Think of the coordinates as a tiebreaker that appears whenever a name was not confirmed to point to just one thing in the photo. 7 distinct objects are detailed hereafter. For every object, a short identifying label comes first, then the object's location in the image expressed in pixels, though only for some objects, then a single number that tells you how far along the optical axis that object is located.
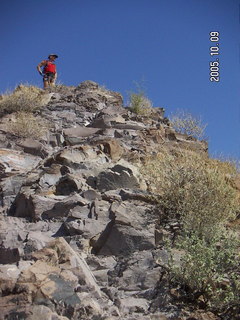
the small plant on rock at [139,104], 12.05
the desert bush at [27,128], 9.52
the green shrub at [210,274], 3.72
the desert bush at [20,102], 11.19
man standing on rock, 14.38
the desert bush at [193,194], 4.85
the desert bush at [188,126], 10.97
